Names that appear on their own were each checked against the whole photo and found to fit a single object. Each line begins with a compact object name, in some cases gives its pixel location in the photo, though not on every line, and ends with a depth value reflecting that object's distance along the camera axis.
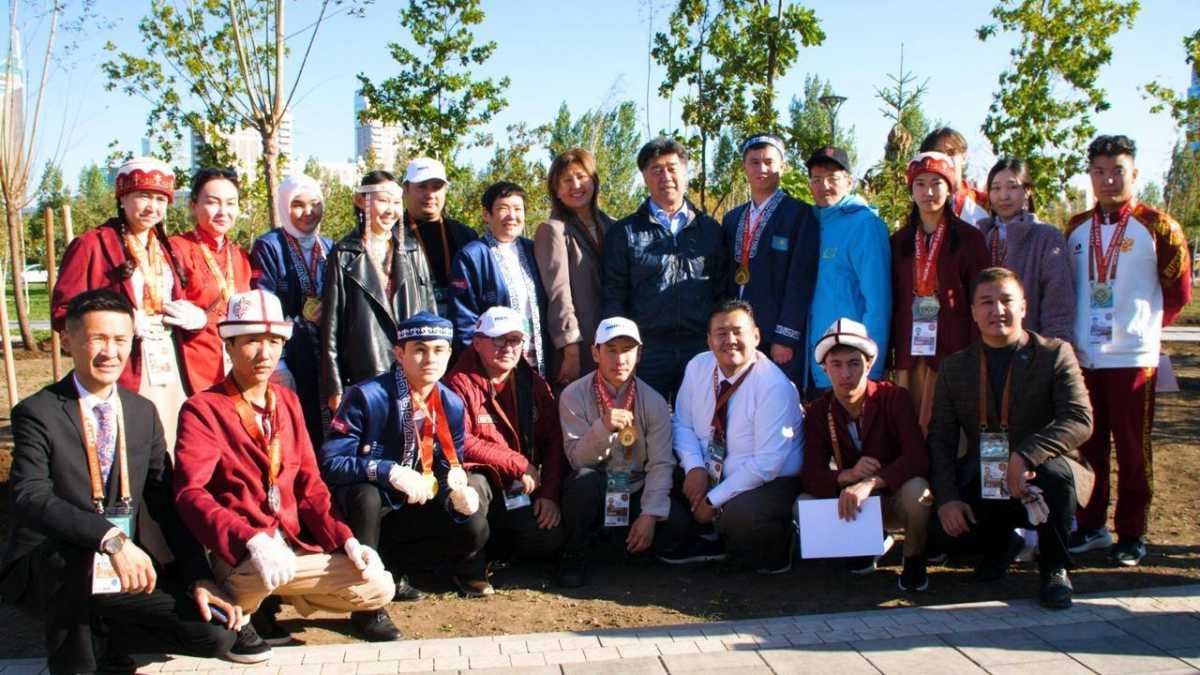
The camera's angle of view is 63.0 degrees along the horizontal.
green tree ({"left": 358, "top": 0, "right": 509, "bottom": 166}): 9.71
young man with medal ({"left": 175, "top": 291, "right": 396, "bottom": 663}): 3.99
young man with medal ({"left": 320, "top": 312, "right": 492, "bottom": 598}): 4.70
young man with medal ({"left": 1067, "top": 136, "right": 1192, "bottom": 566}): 5.36
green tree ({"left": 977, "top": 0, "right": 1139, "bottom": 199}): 9.57
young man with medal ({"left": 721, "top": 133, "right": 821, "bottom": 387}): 5.78
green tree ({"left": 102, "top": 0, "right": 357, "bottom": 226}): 8.20
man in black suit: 3.71
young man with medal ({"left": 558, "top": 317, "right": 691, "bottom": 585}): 5.32
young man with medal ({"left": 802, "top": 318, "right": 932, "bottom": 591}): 4.94
